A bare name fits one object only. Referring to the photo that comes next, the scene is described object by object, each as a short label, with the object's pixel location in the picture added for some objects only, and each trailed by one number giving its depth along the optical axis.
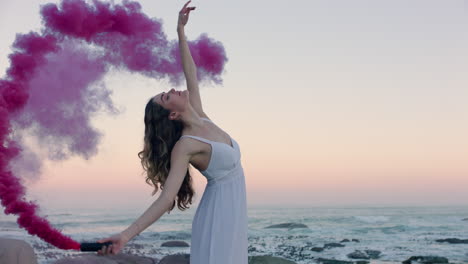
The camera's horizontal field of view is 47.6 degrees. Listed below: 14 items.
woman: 2.97
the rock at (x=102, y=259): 9.36
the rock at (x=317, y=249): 17.73
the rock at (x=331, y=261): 14.39
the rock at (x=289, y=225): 26.23
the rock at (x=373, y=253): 15.84
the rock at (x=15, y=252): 5.99
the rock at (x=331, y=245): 18.82
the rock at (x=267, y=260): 9.85
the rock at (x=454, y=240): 19.97
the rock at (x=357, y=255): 15.33
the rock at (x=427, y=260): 14.75
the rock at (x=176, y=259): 9.91
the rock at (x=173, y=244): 18.50
